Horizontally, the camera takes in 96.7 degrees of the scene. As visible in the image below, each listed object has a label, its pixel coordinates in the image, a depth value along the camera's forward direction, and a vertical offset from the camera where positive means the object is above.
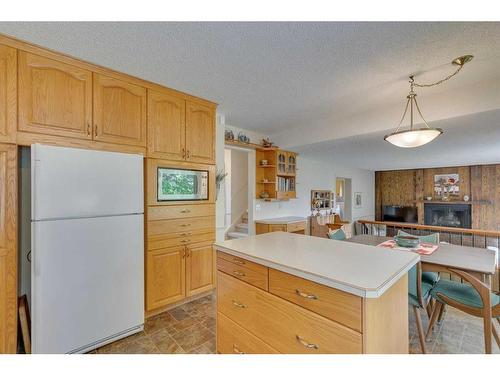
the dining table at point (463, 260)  1.73 -0.64
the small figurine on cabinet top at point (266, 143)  4.38 +0.90
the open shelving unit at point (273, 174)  4.35 +0.29
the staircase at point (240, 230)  4.94 -0.97
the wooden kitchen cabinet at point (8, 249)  1.57 -0.42
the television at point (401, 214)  7.37 -0.88
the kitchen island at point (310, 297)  0.93 -0.55
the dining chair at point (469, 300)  1.58 -0.89
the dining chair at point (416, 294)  1.74 -0.85
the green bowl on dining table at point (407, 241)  2.43 -0.59
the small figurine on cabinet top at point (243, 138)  4.01 +0.93
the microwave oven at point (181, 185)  2.41 +0.05
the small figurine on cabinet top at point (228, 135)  3.72 +0.92
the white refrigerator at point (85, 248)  1.56 -0.45
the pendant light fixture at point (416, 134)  1.92 +0.53
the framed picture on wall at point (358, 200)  7.25 -0.39
